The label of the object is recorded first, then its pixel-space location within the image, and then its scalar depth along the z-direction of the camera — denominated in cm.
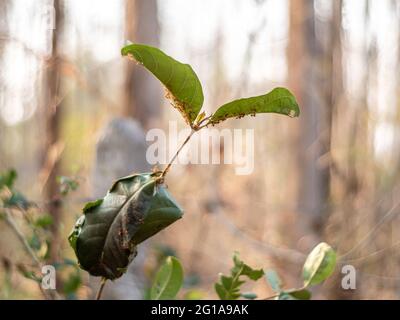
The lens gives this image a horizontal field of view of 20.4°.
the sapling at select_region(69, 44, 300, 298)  97
